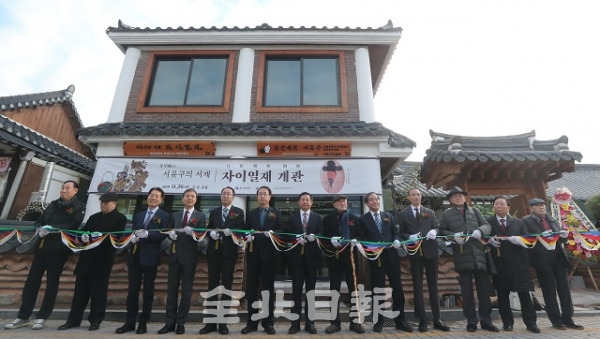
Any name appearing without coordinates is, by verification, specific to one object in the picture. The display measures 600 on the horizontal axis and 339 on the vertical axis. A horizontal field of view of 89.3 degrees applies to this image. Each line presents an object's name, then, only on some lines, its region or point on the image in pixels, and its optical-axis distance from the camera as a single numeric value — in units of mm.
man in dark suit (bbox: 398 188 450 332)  4684
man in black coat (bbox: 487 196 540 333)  4691
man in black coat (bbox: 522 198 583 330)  4824
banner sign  7359
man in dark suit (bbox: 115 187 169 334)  4512
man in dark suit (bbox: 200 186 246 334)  4594
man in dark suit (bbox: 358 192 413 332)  4703
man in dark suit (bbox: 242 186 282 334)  4477
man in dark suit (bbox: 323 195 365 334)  4605
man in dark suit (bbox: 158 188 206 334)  4422
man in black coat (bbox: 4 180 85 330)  4625
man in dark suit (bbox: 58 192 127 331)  4656
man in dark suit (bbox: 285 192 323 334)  4527
